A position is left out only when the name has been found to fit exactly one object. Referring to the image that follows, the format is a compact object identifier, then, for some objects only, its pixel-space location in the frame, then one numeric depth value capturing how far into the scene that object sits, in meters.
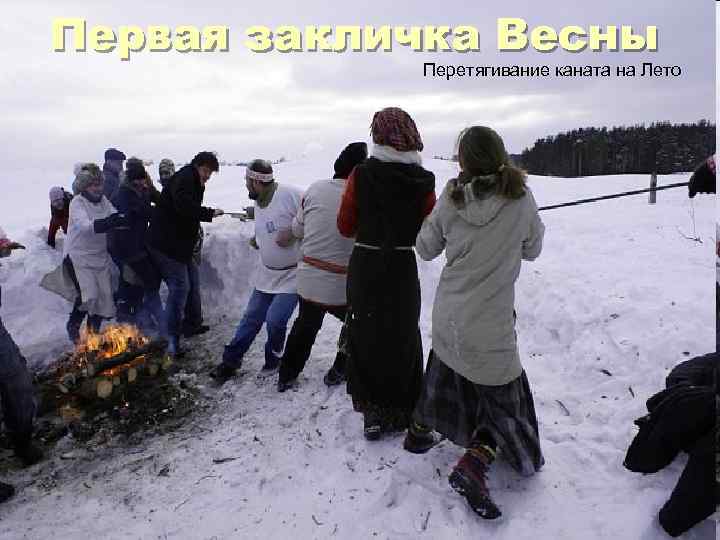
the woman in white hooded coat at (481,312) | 2.70
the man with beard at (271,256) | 4.66
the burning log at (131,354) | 4.62
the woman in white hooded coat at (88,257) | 5.33
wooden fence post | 11.84
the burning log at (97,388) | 4.51
